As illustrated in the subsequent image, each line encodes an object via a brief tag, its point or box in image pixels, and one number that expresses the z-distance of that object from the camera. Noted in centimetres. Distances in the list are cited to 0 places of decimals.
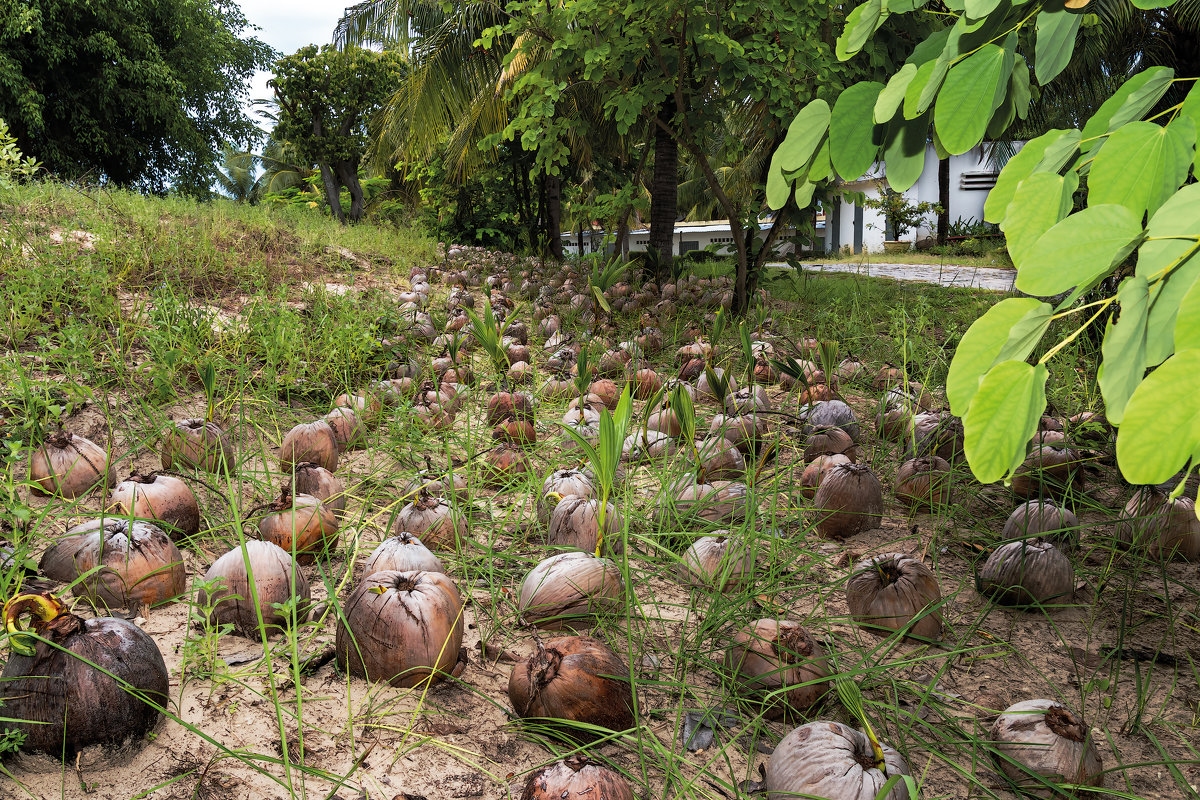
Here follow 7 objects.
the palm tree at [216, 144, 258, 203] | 3731
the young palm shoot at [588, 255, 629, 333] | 441
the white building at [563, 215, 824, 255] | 2806
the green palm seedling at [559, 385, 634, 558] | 146
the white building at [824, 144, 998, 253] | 2512
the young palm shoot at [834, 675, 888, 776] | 96
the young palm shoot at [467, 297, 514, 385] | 303
